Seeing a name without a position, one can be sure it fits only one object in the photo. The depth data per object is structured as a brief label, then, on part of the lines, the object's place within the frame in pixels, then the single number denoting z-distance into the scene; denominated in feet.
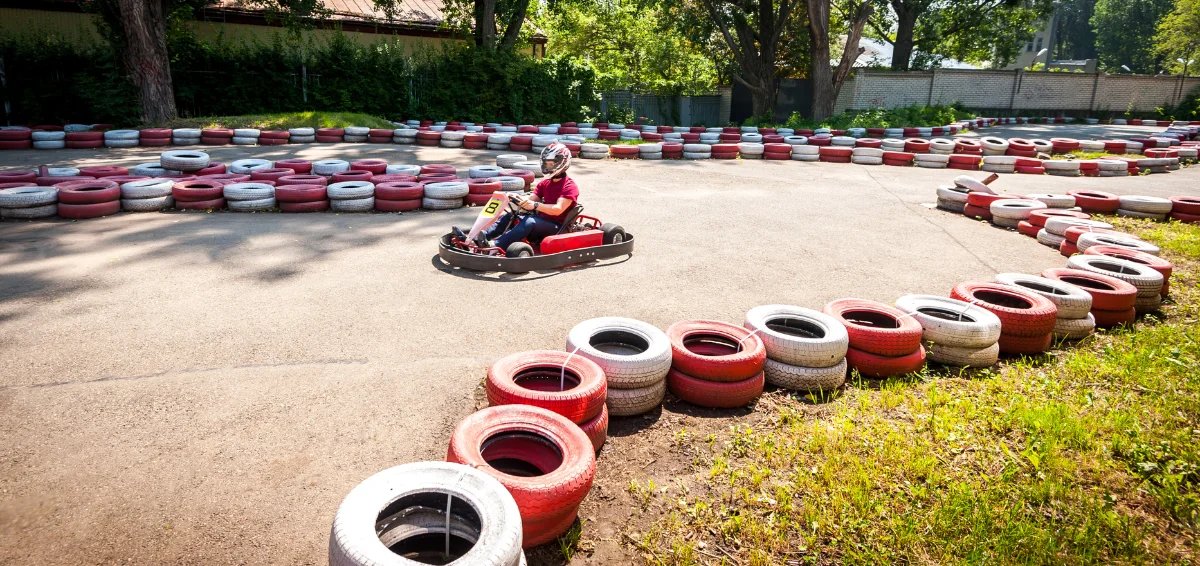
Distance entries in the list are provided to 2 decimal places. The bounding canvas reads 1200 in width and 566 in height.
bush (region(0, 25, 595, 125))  51.11
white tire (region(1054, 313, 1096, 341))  14.43
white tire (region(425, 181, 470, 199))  26.13
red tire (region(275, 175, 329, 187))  26.43
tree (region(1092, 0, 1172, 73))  192.34
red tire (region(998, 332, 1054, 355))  13.64
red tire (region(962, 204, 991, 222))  26.94
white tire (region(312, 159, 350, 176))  31.09
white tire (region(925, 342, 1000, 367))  12.96
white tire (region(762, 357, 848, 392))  11.90
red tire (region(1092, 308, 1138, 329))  15.17
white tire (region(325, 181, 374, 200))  25.14
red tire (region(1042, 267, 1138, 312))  15.06
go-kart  17.94
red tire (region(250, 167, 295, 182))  27.94
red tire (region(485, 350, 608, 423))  9.44
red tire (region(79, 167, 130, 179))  27.61
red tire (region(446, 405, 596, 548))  7.47
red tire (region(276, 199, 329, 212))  25.00
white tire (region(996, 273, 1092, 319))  14.40
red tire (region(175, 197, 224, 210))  24.70
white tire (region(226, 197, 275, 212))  24.75
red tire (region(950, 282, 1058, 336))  13.52
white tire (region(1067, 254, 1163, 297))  15.98
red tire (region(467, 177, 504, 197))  27.22
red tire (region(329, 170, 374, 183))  28.32
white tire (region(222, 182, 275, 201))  24.68
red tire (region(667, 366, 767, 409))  11.23
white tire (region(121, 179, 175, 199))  24.11
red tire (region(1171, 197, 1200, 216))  26.15
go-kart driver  18.20
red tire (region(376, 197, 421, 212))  25.67
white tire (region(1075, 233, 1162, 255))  19.47
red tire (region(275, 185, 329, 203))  24.91
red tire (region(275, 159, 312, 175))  31.65
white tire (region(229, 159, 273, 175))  29.86
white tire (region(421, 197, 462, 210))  26.18
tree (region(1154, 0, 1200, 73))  127.13
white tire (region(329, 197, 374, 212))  25.21
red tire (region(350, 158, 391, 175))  31.50
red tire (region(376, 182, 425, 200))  25.62
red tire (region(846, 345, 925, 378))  12.50
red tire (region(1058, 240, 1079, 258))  21.12
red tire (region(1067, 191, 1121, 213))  27.45
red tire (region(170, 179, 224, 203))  24.62
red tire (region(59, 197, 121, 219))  22.76
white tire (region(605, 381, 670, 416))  10.77
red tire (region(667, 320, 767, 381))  11.21
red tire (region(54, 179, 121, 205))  22.79
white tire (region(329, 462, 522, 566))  6.14
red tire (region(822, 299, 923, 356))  12.43
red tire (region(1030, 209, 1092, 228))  23.58
